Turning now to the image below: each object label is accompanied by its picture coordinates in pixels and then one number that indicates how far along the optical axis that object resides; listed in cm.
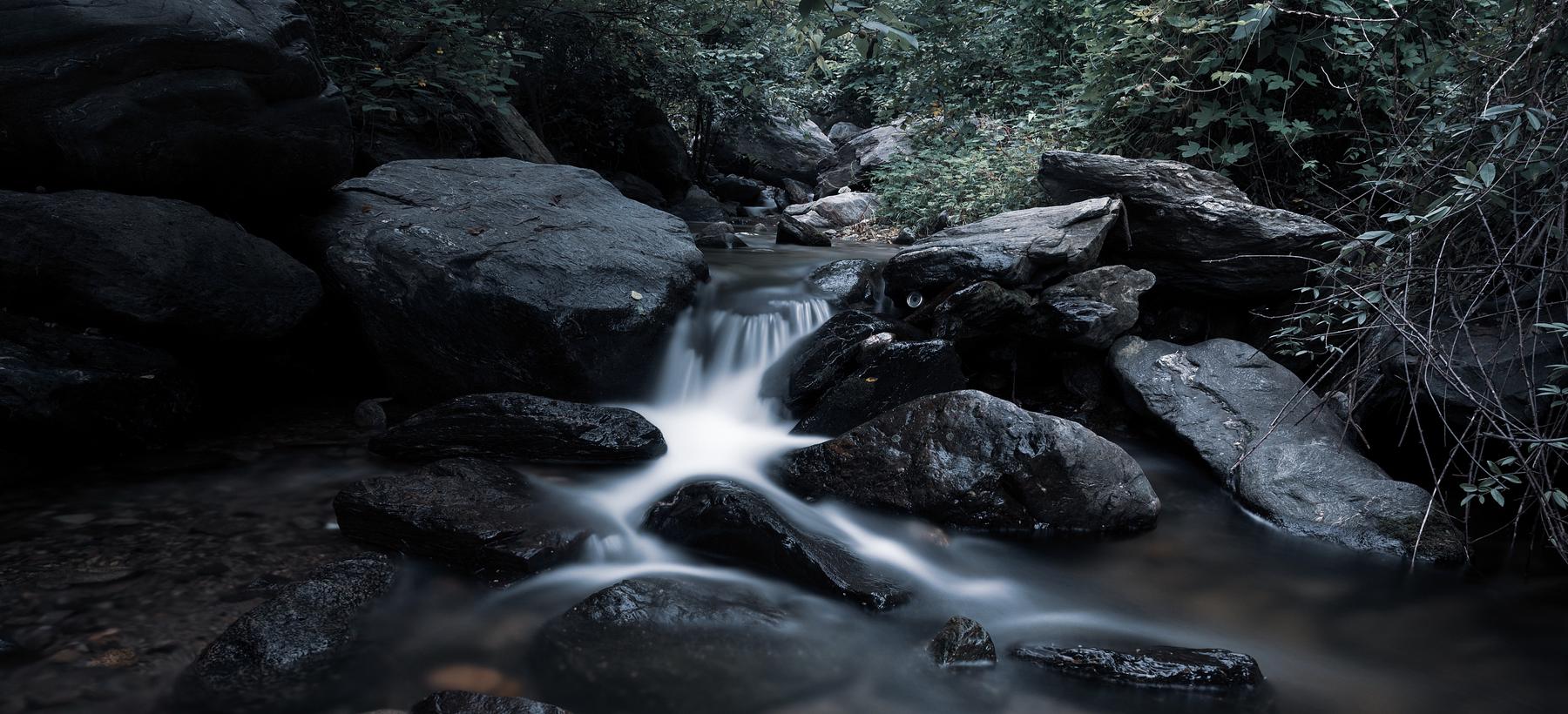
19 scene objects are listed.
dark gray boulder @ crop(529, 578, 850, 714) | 296
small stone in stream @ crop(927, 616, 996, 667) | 325
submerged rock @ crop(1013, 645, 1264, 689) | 309
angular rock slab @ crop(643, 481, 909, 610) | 373
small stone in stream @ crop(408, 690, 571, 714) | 260
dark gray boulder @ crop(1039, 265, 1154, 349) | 580
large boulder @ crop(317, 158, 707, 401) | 536
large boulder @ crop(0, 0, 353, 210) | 449
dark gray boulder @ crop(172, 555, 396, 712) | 275
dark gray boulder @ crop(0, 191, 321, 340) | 436
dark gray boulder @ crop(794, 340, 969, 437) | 539
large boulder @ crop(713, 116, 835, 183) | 1967
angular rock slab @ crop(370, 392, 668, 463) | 481
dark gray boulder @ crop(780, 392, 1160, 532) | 441
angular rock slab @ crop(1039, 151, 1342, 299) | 575
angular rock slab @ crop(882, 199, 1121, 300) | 595
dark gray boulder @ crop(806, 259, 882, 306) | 696
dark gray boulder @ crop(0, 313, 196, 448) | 412
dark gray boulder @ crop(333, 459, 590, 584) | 373
